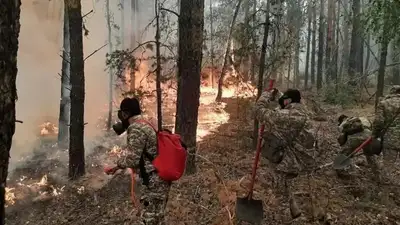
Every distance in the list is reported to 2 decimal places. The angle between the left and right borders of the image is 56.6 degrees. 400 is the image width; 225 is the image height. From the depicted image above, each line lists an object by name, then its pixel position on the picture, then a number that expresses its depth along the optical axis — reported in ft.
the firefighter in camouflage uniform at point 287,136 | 21.17
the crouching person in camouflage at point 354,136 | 24.49
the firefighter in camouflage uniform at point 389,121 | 22.62
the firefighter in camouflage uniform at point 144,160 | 16.15
